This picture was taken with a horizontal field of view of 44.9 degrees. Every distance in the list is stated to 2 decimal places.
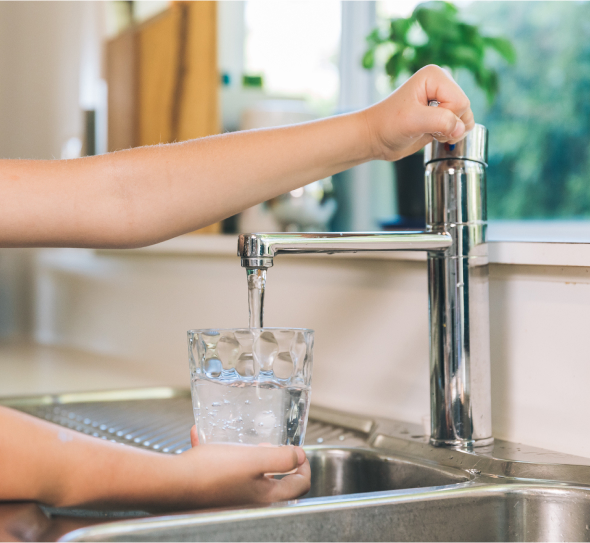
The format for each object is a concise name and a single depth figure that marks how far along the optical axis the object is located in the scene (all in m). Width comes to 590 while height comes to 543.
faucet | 0.64
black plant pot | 1.24
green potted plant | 1.19
